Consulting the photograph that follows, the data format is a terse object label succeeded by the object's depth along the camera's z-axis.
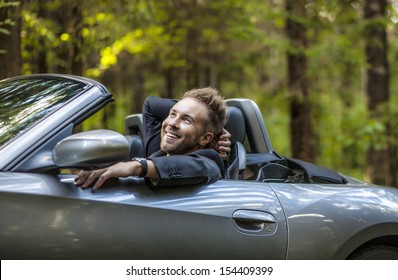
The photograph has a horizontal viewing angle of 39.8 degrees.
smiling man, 2.33
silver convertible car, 2.18
